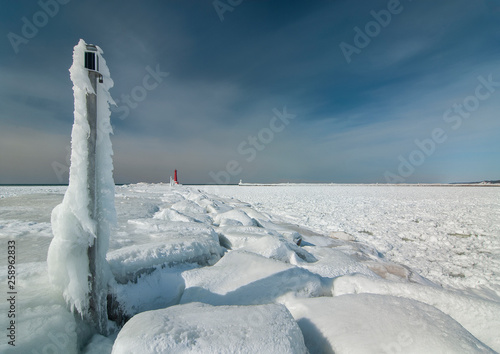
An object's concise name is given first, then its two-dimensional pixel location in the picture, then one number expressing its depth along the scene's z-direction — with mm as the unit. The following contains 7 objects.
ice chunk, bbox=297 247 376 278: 2729
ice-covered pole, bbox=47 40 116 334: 1516
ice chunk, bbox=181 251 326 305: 1961
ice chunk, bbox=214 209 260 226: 5002
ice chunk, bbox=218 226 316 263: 2945
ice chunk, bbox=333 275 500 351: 1549
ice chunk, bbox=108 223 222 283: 2043
